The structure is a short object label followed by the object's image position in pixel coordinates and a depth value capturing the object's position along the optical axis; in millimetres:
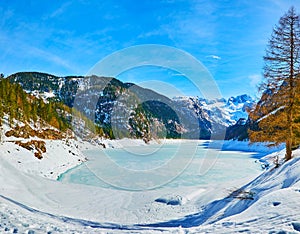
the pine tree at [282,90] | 15625
